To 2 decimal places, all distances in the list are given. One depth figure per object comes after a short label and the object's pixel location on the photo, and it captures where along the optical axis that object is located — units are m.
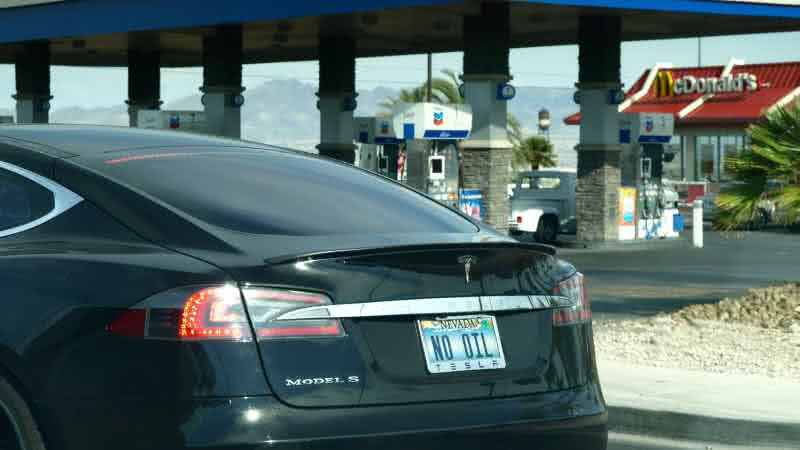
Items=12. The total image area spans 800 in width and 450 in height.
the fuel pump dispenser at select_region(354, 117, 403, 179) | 34.97
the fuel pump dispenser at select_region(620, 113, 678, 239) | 36.56
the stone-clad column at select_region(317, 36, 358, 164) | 41.50
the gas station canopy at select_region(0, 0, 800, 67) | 33.00
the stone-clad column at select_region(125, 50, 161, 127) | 48.25
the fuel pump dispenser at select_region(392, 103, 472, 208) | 32.41
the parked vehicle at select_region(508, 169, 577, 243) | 37.47
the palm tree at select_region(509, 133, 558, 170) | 76.81
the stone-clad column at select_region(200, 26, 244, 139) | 38.84
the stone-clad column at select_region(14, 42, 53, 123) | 45.81
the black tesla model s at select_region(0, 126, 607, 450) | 4.73
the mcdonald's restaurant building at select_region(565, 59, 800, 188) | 61.84
